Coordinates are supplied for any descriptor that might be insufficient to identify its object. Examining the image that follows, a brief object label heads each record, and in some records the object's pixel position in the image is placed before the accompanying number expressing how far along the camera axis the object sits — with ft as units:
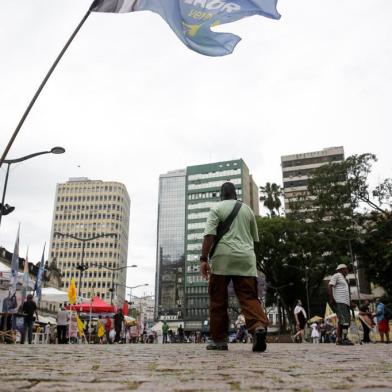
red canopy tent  84.41
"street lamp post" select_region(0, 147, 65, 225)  55.42
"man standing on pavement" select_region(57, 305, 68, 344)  61.36
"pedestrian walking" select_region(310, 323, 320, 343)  86.43
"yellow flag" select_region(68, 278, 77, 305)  71.31
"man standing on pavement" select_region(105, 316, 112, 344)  81.15
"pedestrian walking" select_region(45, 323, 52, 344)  78.82
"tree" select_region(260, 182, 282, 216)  184.85
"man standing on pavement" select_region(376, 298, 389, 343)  55.47
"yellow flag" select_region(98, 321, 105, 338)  86.48
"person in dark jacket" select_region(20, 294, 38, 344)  52.60
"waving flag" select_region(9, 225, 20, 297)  52.01
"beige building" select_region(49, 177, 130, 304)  480.64
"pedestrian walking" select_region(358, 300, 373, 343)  53.61
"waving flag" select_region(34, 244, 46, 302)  65.10
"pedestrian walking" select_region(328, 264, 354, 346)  30.73
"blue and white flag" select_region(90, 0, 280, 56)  27.40
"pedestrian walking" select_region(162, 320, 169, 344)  98.02
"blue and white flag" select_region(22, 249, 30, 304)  57.18
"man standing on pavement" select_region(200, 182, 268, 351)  17.61
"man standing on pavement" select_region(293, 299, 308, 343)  69.30
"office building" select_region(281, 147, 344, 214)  306.14
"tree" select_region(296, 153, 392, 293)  104.22
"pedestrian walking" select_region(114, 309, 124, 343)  70.79
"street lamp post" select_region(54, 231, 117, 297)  106.83
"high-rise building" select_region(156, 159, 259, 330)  371.76
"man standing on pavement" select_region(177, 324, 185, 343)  124.47
